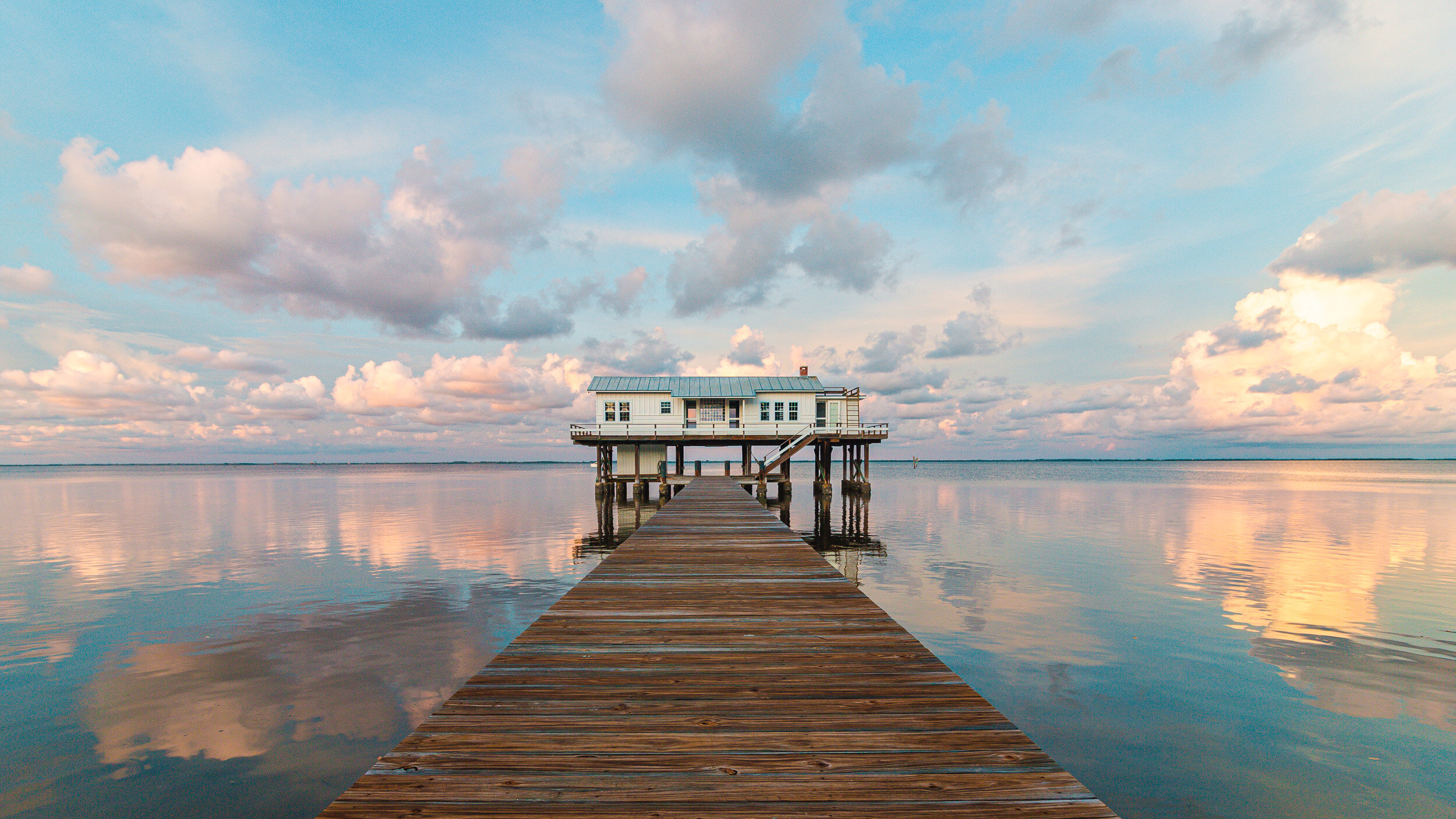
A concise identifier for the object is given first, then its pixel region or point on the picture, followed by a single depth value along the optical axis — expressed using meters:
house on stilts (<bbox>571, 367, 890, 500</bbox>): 40.28
